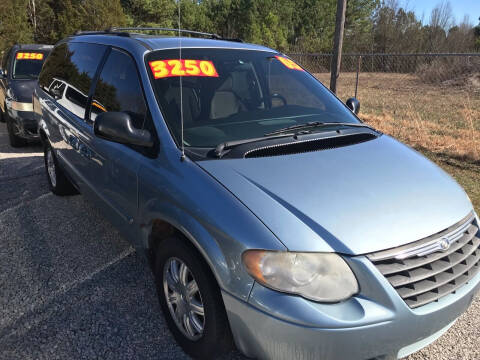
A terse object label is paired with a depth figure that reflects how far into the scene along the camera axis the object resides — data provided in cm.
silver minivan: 168
